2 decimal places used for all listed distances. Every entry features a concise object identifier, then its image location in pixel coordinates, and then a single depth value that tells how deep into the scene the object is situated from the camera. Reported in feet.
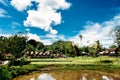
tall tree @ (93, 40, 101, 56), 126.76
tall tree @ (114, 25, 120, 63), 109.11
